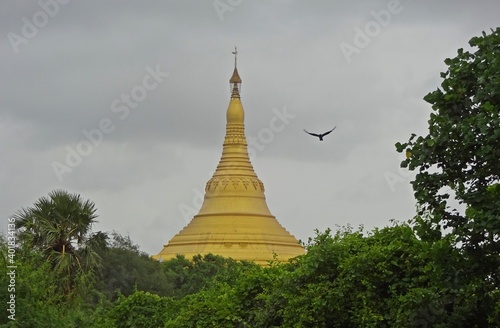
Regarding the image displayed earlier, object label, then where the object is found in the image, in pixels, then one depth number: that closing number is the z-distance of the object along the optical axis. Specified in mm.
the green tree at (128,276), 58156
